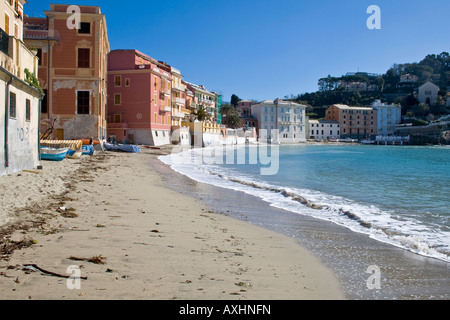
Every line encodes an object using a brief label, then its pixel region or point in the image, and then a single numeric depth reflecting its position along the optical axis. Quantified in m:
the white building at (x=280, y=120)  118.06
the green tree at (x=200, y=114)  74.50
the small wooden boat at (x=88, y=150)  27.14
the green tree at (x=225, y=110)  103.77
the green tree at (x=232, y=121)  102.19
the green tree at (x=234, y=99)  147.66
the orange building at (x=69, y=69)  33.06
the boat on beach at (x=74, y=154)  23.30
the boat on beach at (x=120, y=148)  36.00
